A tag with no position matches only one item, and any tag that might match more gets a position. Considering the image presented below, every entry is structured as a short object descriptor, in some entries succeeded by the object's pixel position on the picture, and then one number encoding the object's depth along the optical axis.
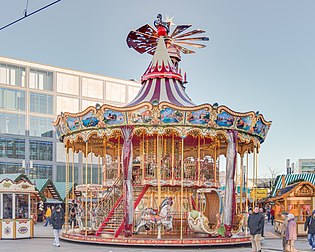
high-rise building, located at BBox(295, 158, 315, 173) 142.38
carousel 20.69
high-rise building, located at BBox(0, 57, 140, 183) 64.69
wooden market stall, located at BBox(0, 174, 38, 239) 22.72
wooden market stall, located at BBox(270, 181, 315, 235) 28.04
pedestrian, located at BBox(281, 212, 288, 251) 16.25
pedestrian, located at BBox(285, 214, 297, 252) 16.05
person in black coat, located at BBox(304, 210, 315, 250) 19.84
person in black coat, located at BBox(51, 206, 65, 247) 19.61
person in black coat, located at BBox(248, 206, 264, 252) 16.27
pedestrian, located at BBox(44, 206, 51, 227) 35.62
